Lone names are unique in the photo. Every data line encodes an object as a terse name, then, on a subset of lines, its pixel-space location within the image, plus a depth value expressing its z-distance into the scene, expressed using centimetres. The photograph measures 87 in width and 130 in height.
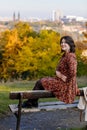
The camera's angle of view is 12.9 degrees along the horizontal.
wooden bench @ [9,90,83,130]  517
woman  545
